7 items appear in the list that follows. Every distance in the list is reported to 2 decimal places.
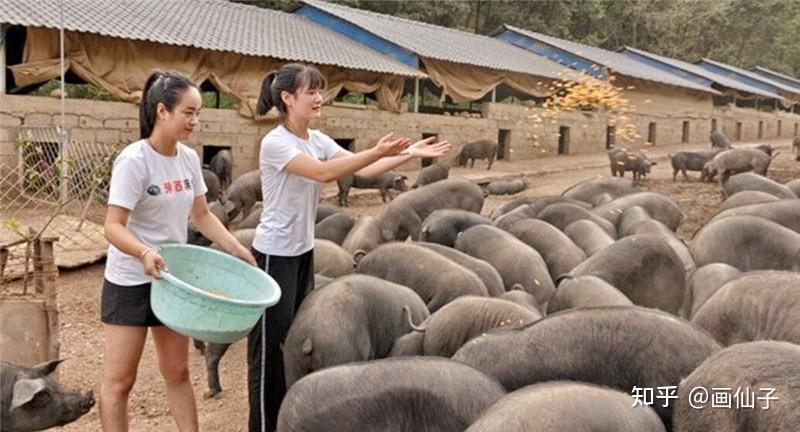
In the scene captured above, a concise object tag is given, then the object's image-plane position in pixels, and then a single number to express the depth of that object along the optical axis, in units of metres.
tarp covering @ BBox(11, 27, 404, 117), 12.90
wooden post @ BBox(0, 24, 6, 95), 12.35
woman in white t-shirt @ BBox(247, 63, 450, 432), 3.92
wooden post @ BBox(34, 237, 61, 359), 5.09
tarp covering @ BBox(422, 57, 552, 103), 20.58
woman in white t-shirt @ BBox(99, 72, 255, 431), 3.51
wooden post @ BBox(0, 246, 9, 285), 5.87
